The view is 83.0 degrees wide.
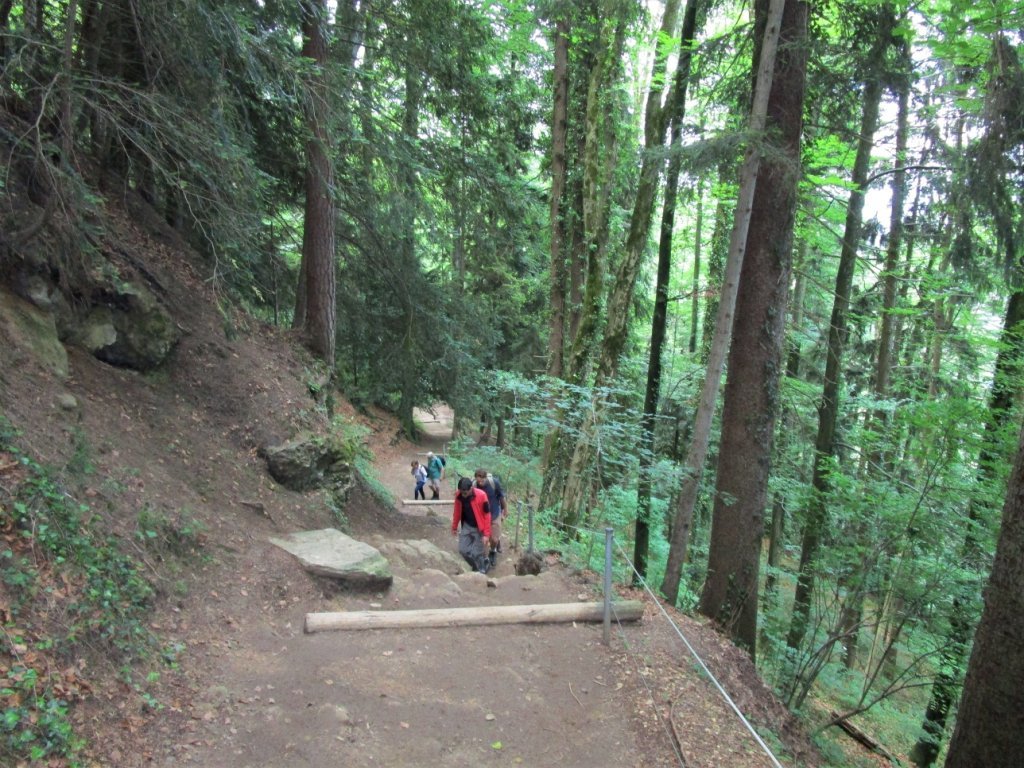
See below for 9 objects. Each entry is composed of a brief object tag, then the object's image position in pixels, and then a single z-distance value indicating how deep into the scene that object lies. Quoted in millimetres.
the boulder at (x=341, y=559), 6469
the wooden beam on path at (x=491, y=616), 5738
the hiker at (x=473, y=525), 8391
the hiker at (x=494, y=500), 8445
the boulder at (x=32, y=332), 5730
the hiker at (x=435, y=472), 15672
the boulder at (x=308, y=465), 8398
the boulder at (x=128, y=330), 6898
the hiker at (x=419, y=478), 15969
